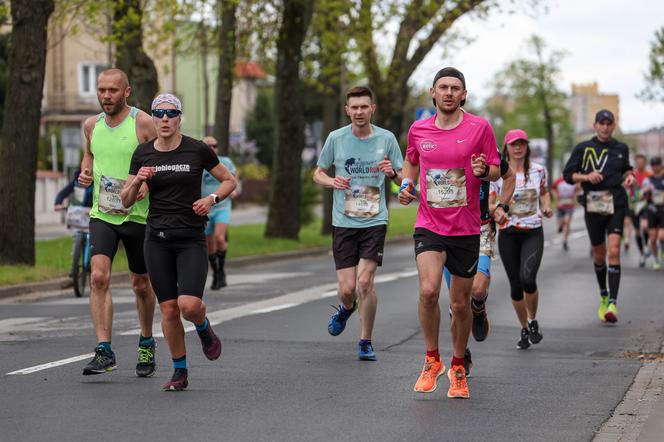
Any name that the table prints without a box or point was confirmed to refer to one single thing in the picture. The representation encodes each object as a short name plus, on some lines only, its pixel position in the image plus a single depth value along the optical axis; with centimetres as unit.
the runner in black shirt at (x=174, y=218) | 1687
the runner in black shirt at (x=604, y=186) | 2745
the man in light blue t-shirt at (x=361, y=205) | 2084
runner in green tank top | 1825
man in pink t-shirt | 1666
